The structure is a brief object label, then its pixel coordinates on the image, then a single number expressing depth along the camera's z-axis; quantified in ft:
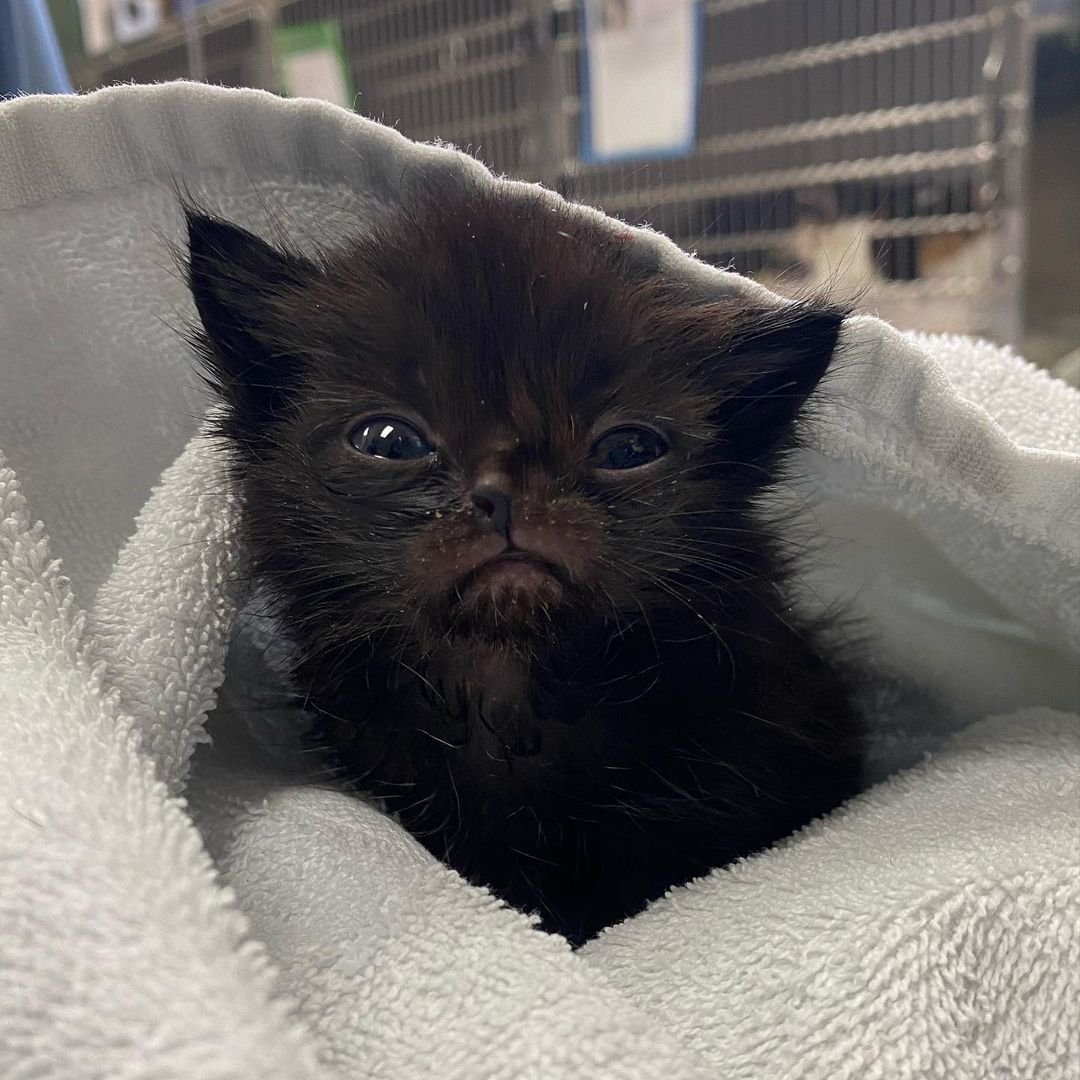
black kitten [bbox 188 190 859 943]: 0.35
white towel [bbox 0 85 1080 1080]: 0.25
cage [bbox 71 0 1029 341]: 0.98
